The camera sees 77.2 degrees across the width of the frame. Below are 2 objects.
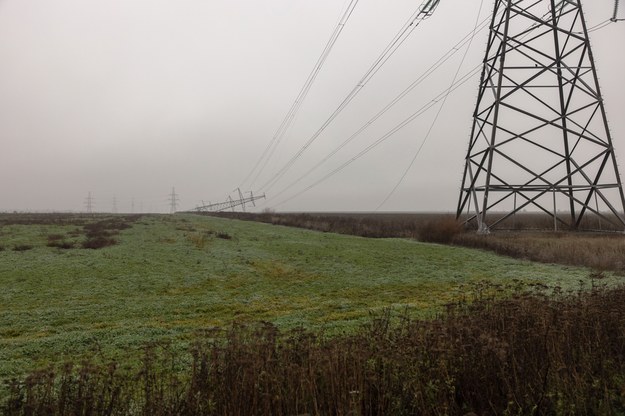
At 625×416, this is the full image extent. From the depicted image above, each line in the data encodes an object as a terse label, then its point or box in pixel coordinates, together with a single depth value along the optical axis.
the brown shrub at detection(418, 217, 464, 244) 26.70
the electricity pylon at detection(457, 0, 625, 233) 22.55
